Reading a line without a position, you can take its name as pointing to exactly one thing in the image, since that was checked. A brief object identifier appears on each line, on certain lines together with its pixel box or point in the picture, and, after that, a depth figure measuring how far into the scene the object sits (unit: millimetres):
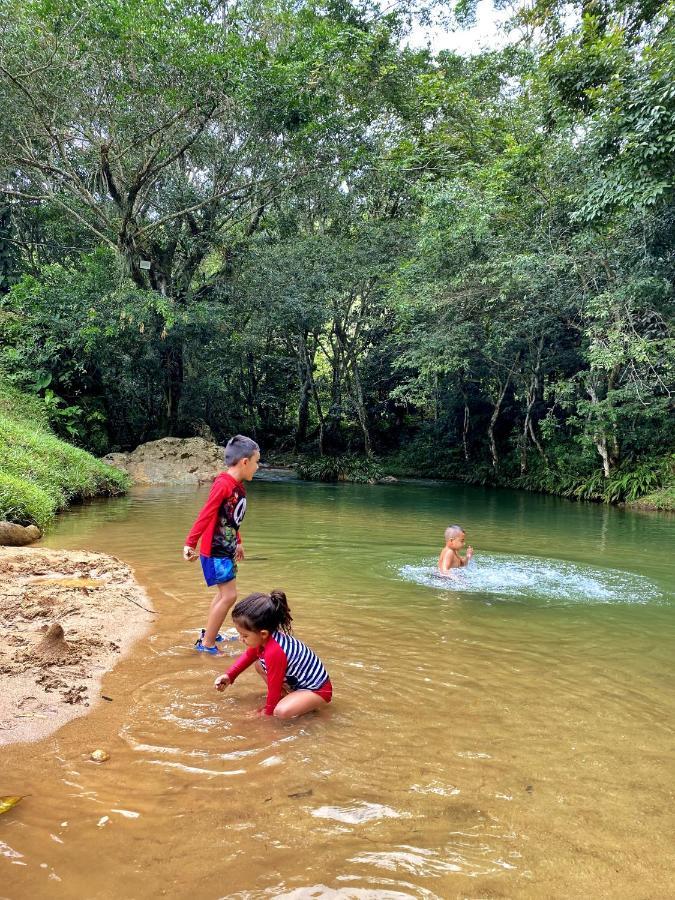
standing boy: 4691
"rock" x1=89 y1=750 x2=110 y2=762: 3021
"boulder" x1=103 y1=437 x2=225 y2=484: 20734
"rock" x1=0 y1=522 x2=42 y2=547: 8406
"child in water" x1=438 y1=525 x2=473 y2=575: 7578
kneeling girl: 3555
